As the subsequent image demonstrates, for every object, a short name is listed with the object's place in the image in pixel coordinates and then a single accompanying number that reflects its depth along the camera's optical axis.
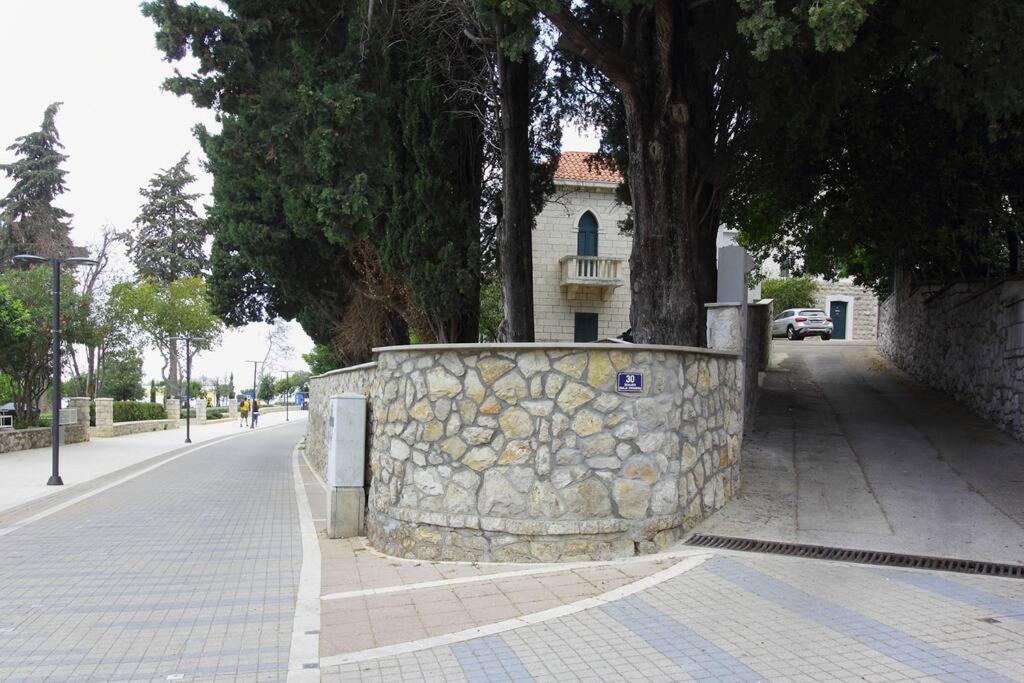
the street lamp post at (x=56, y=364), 14.47
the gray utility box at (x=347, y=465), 8.25
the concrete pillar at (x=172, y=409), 38.47
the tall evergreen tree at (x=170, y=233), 49.09
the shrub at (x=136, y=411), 33.43
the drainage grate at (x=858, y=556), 5.97
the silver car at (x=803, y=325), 32.94
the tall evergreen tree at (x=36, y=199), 42.19
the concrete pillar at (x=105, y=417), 28.73
